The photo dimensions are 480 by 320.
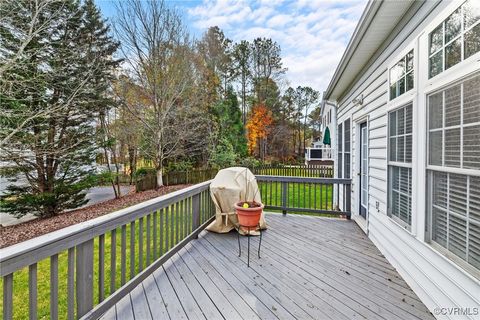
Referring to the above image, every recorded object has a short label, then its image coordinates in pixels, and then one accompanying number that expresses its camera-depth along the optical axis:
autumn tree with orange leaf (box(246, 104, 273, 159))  21.02
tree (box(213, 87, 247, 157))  15.18
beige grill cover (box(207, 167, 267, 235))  3.64
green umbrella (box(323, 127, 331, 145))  8.30
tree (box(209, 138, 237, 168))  13.41
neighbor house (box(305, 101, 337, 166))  16.98
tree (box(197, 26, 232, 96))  16.03
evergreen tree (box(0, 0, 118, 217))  5.91
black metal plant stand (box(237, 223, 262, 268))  3.02
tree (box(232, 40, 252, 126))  20.08
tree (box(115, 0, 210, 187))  9.35
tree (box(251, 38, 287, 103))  20.44
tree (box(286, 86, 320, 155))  26.34
